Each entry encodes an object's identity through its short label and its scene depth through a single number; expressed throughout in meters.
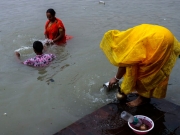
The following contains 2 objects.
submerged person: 4.84
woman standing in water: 5.58
